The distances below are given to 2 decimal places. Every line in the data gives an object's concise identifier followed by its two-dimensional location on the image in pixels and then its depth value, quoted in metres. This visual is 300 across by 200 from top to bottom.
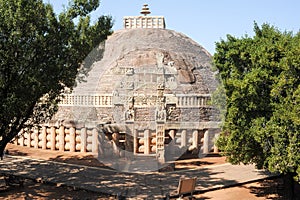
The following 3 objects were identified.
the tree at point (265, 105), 8.38
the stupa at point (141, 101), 16.30
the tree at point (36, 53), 8.81
